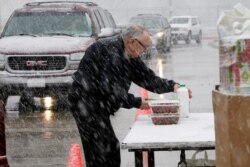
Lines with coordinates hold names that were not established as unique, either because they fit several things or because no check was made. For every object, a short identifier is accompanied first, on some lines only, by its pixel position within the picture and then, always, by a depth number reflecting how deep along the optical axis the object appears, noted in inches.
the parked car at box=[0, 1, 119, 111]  788.8
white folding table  292.5
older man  326.5
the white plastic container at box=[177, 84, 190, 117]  366.6
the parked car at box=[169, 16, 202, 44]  2479.7
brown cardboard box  184.6
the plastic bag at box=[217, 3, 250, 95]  192.7
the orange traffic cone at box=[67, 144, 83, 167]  325.8
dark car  1949.8
